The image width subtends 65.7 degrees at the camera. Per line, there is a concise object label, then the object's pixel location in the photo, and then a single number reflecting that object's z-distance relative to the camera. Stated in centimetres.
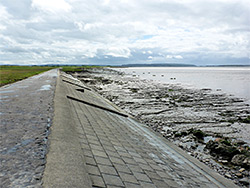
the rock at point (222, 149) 873
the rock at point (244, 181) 688
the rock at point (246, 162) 783
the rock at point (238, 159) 807
